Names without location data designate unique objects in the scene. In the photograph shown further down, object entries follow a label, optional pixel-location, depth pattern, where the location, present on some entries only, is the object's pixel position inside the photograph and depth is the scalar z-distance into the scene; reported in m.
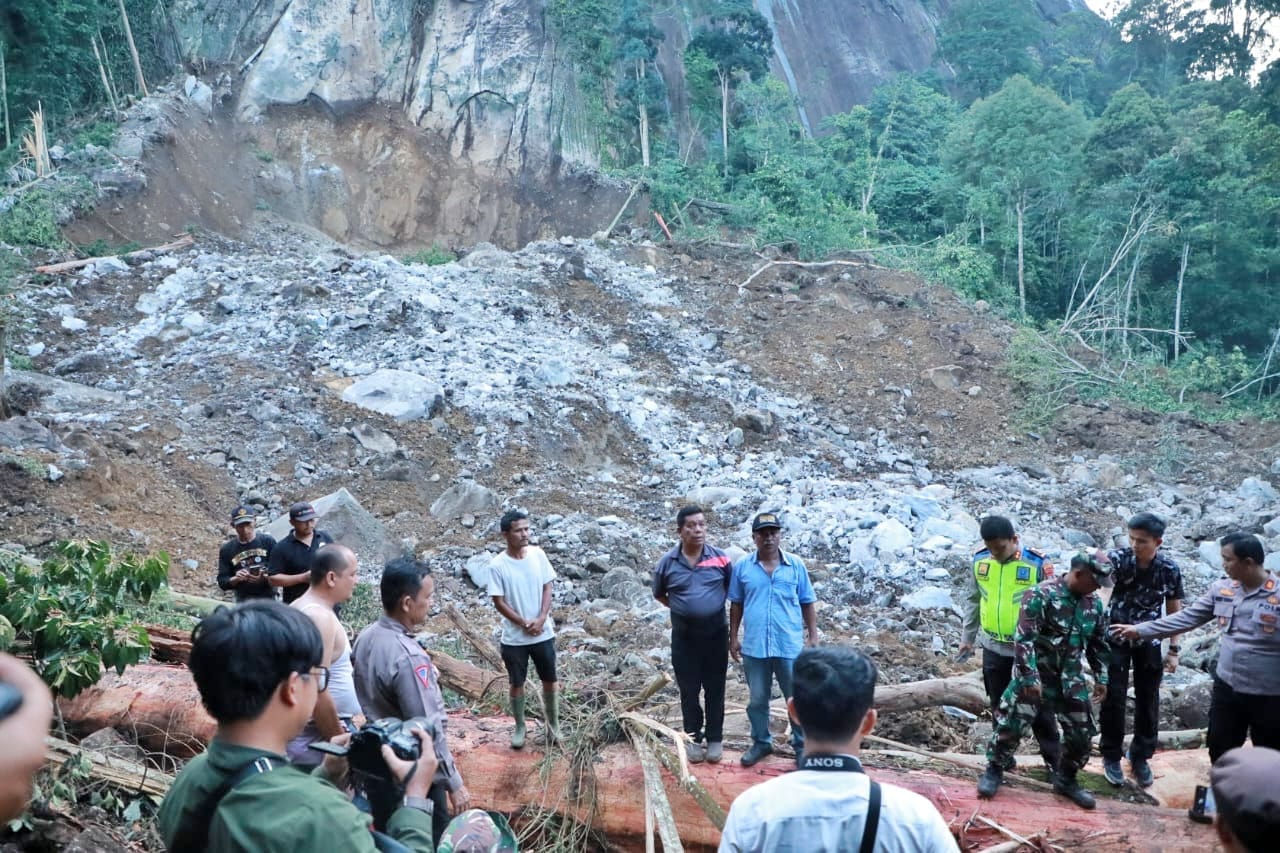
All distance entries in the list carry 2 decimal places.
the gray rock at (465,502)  10.16
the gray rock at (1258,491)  11.52
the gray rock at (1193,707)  5.34
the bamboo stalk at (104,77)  19.12
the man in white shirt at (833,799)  1.80
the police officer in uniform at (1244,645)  3.63
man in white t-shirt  4.23
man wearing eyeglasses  1.61
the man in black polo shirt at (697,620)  4.25
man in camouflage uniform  3.75
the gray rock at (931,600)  7.98
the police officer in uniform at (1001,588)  4.21
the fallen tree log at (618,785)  3.55
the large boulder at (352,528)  8.69
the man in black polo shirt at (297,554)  4.95
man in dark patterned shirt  4.16
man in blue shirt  4.17
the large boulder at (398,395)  11.65
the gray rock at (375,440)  11.04
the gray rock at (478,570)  8.52
